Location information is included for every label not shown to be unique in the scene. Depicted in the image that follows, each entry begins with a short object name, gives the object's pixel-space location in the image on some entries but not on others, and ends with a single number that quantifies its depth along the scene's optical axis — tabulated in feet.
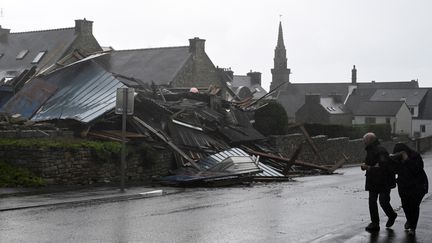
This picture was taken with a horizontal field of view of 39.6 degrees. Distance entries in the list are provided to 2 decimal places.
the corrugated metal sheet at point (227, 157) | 66.59
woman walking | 32.32
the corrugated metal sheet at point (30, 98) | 73.05
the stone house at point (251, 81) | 267.59
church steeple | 430.61
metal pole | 52.45
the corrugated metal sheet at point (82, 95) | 68.33
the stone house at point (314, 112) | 240.73
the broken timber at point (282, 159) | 79.01
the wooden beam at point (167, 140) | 66.17
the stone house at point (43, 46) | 148.87
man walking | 32.71
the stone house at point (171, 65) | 148.05
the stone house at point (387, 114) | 264.52
